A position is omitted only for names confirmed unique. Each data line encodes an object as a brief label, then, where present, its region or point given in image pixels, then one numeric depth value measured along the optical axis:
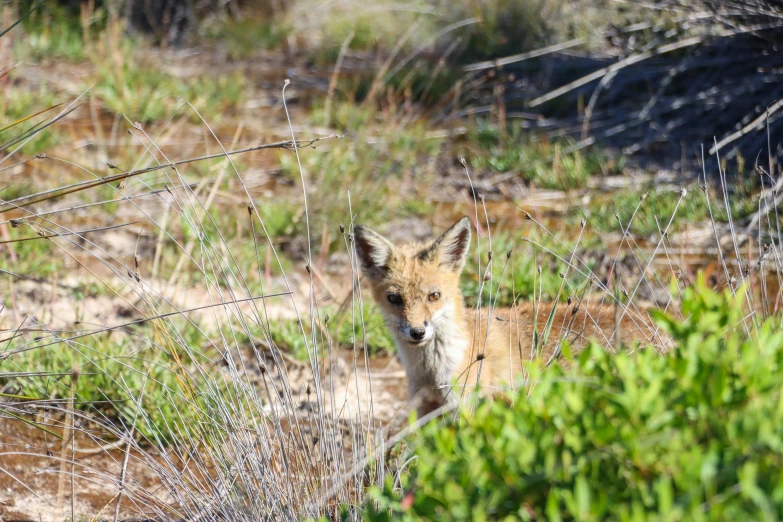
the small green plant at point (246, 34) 24.11
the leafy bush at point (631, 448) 3.87
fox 9.14
